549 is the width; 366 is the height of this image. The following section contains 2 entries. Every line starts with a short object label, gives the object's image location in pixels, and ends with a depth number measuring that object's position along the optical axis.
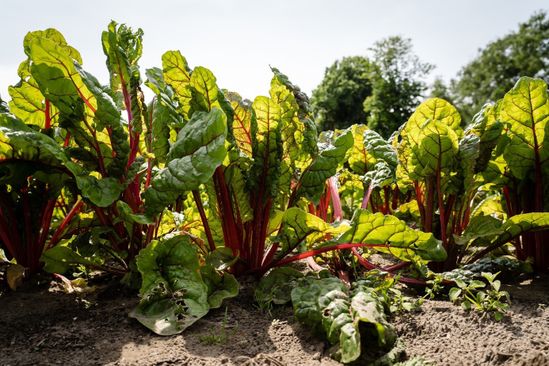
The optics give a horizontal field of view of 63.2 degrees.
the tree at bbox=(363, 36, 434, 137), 18.03
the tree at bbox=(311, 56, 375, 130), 24.88
